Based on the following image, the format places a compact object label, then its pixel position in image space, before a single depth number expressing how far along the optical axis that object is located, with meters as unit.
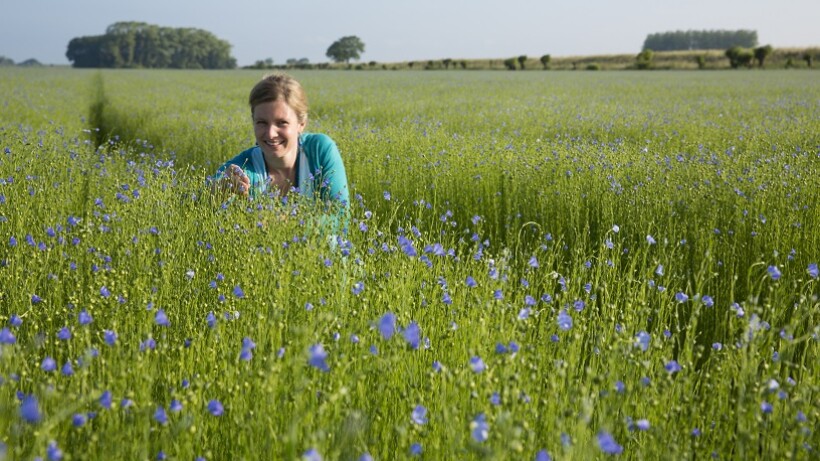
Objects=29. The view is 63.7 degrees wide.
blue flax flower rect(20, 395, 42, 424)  1.21
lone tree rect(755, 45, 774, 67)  51.38
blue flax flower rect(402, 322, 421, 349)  1.53
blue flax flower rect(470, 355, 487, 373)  1.65
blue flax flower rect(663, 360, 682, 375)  1.87
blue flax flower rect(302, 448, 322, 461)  1.10
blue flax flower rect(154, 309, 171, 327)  1.90
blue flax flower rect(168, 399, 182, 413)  1.61
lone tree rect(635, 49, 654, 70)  56.31
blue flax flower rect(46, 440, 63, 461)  1.30
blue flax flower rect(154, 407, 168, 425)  1.50
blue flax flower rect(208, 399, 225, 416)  1.57
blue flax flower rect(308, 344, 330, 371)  1.38
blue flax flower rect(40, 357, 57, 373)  1.70
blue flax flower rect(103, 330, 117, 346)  1.76
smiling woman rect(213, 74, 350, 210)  3.92
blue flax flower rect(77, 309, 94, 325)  1.83
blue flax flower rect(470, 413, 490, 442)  1.32
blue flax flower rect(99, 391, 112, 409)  1.47
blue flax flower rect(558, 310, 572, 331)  2.18
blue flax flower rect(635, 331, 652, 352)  1.97
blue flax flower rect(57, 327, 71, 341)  1.81
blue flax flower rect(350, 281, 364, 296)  2.43
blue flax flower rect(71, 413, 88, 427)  1.50
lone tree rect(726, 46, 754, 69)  52.19
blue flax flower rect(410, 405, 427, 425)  1.59
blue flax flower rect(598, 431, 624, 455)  1.27
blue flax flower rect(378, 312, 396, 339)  1.43
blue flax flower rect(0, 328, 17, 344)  1.50
